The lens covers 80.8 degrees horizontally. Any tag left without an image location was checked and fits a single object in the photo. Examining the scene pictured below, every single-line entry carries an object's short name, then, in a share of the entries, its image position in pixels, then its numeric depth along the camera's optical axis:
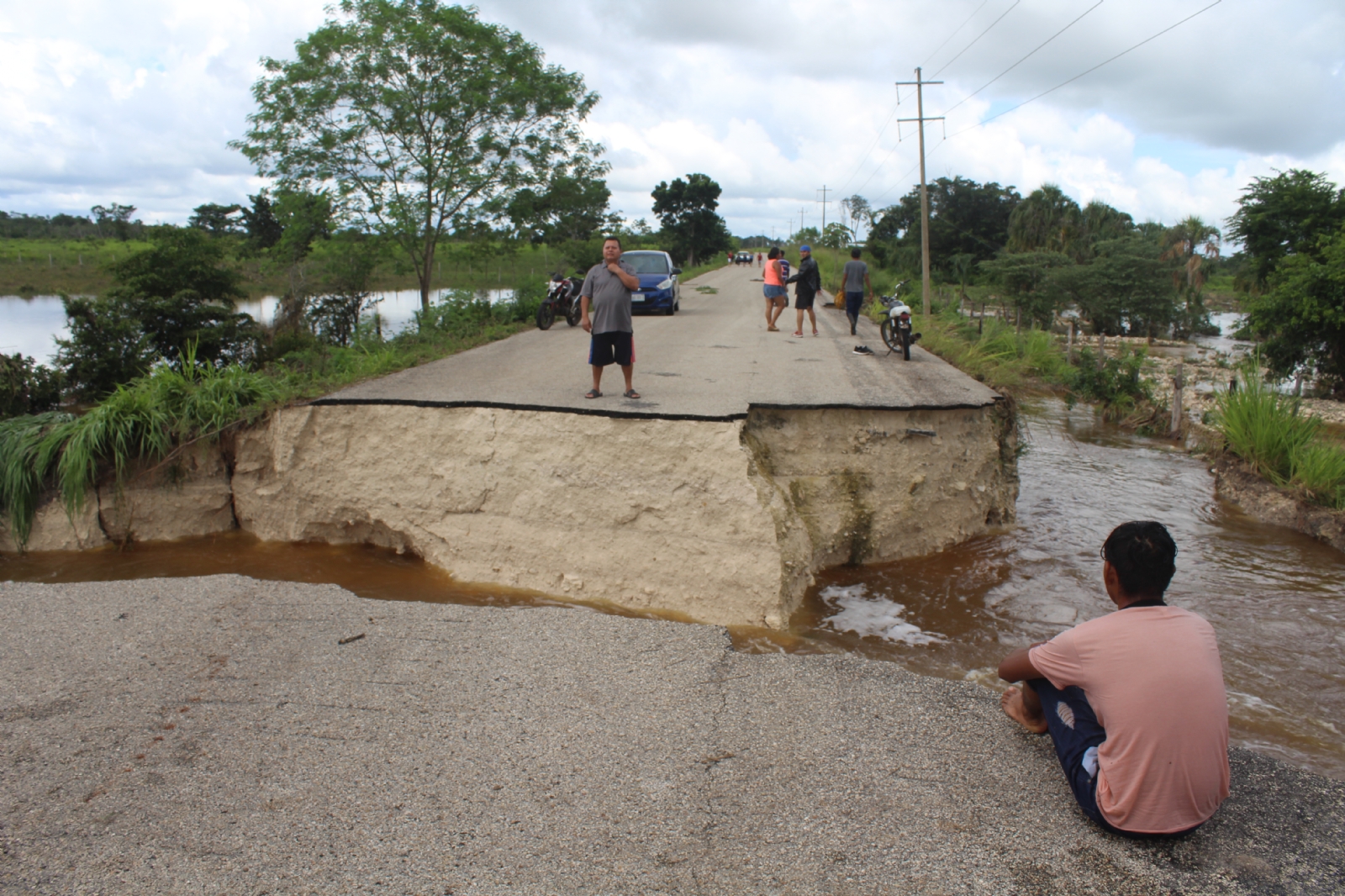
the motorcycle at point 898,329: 11.04
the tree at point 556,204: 19.72
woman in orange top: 14.46
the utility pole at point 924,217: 22.07
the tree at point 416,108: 17.84
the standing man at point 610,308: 7.08
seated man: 2.86
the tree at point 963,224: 54.06
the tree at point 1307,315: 17.95
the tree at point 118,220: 62.91
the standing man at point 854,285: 13.36
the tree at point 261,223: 35.22
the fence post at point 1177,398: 14.58
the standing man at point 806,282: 13.31
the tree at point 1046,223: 45.66
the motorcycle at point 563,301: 14.94
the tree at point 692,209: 73.44
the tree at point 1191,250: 44.09
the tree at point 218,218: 37.34
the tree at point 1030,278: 36.88
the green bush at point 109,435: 7.16
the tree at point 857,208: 78.22
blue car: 18.23
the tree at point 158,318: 12.55
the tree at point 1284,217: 20.94
